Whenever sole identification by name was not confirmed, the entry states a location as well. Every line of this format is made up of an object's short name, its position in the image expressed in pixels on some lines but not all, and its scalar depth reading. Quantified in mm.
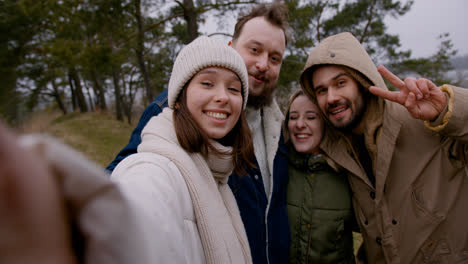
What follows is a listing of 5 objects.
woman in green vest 1757
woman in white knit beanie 780
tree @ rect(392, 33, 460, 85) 9484
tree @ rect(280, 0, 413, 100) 6195
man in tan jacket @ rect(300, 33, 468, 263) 1600
